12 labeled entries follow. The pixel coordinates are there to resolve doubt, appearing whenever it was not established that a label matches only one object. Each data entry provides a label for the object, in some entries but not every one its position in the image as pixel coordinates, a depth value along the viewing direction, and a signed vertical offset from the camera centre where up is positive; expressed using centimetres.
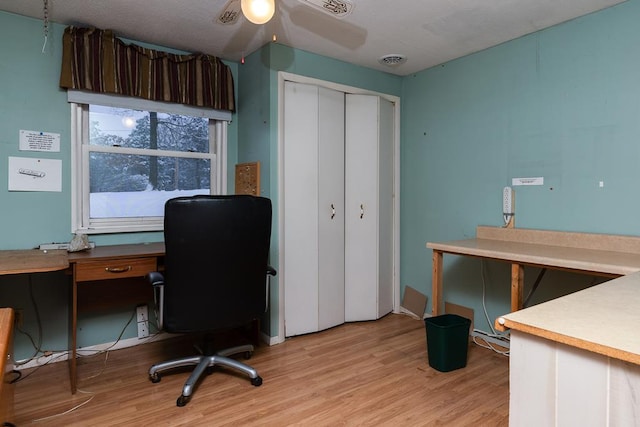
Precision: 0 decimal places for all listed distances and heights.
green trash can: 242 -90
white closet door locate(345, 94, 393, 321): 332 +3
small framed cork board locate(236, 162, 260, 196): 298 +23
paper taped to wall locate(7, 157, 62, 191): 244 +21
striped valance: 252 +99
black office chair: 196 -33
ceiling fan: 169 +99
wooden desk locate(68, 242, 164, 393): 215 -40
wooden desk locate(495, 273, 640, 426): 85 -38
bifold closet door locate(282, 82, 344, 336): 296 -2
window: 268 +36
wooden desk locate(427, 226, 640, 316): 184 -26
